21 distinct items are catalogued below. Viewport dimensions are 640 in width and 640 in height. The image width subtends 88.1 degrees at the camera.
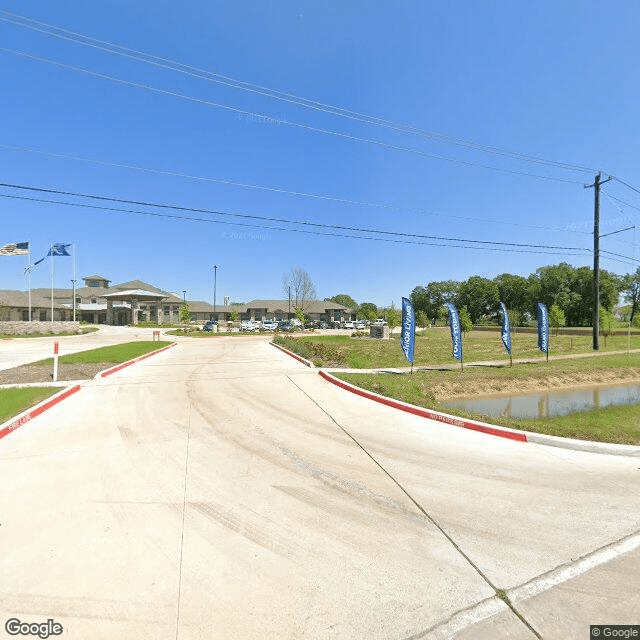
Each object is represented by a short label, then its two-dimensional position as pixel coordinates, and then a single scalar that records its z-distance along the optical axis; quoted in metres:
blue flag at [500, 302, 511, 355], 16.84
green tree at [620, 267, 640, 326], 68.25
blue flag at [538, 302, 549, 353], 17.81
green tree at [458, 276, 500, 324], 81.06
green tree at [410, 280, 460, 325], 93.00
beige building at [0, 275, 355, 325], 63.53
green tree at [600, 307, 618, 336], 30.00
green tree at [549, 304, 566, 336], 34.44
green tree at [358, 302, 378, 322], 57.38
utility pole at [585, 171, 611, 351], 22.52
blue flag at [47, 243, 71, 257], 38.94
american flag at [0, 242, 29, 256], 33.75
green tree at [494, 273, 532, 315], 75.43
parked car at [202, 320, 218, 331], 50.21
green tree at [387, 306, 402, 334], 46.65
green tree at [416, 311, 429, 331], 50.47
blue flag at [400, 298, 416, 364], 13.62
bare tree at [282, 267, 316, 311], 67.75
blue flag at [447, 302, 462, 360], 14.84
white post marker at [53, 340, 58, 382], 11.40
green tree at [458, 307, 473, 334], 40.49
